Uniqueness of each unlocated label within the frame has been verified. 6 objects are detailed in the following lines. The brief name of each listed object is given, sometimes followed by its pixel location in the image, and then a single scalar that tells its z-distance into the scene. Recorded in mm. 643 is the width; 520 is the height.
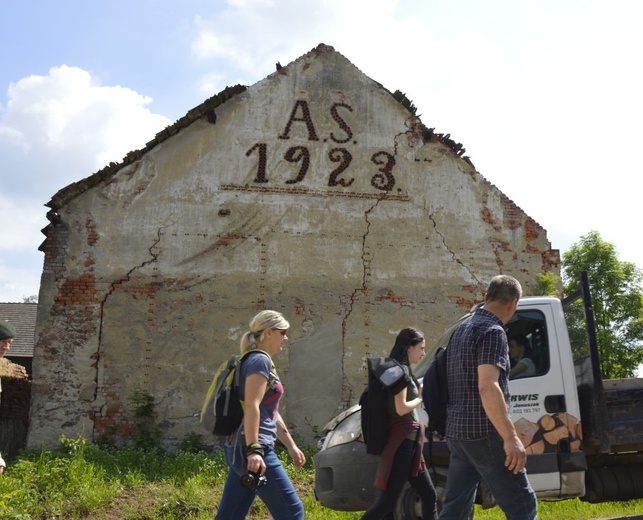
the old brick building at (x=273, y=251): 11523
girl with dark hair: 4883
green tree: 6133
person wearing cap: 4465
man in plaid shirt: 3764
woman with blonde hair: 3846
